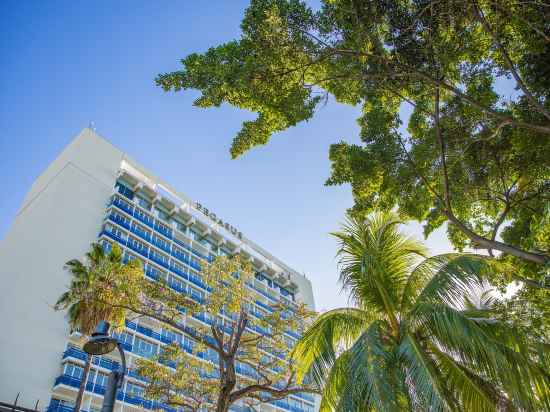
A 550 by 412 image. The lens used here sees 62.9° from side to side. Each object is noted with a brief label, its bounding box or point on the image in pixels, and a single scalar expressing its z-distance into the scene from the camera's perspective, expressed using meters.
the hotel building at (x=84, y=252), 35.59
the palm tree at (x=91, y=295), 17.24
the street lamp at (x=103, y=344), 6.96
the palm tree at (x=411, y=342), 8.59
